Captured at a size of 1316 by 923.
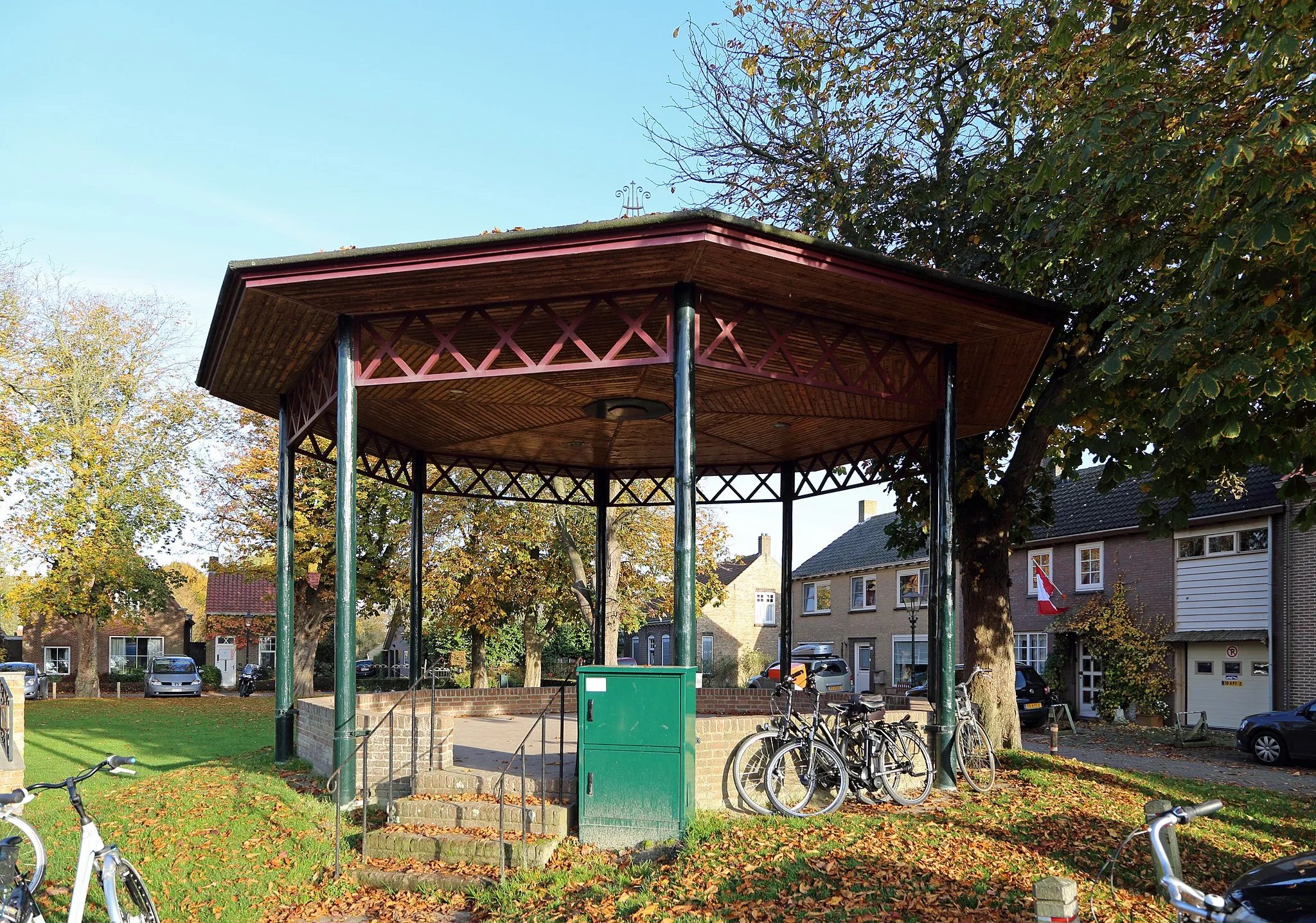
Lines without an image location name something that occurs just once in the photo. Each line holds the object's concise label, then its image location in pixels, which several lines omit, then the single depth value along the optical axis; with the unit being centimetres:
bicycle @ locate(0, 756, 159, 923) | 623
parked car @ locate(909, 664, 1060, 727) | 2565
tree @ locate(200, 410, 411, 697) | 2983
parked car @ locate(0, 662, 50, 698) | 3456
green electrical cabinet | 870
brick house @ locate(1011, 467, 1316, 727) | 2378
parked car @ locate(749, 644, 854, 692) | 3419
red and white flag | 2744
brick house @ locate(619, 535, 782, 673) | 5088
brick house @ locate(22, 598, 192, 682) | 4812
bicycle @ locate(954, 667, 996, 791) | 1101
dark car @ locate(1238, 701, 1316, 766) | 1938
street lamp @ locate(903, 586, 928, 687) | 2243
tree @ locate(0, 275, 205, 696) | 3284
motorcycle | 4056
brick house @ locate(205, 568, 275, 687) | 4847
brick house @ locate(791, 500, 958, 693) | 3847
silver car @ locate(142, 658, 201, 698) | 3947
